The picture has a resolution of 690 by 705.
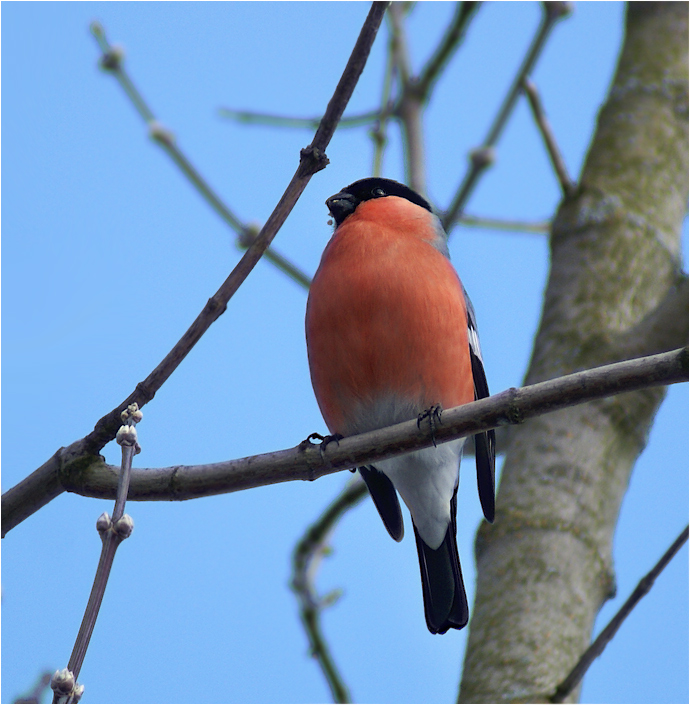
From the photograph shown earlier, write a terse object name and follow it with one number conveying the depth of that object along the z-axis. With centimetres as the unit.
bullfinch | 620
